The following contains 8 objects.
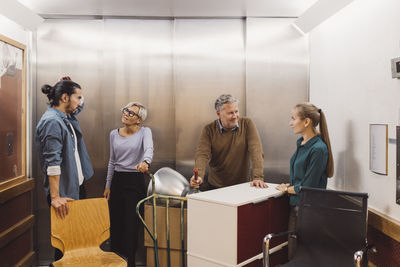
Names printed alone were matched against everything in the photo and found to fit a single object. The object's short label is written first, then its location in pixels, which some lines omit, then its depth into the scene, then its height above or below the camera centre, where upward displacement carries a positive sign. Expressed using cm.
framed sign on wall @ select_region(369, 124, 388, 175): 227 -14
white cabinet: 230 -68
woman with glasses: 326 -49
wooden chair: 246 -79
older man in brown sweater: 308 -18
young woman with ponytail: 247 -20
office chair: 216 -66
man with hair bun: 251 -18
